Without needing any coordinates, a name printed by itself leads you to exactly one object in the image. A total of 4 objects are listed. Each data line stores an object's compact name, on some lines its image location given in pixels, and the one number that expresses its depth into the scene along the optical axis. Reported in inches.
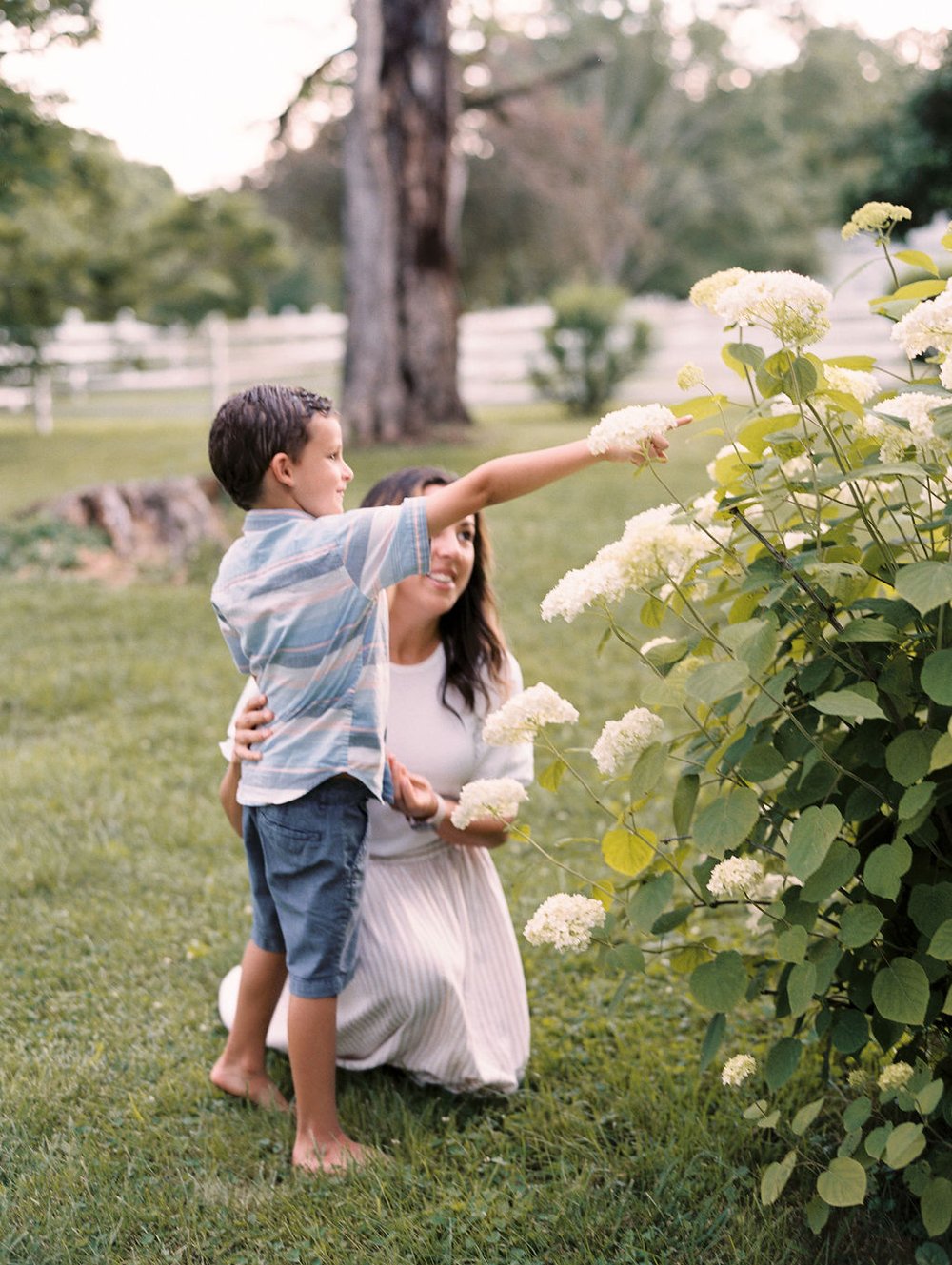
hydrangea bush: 62.9
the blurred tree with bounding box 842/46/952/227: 367.2
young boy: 78.7
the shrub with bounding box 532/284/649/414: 514.0
